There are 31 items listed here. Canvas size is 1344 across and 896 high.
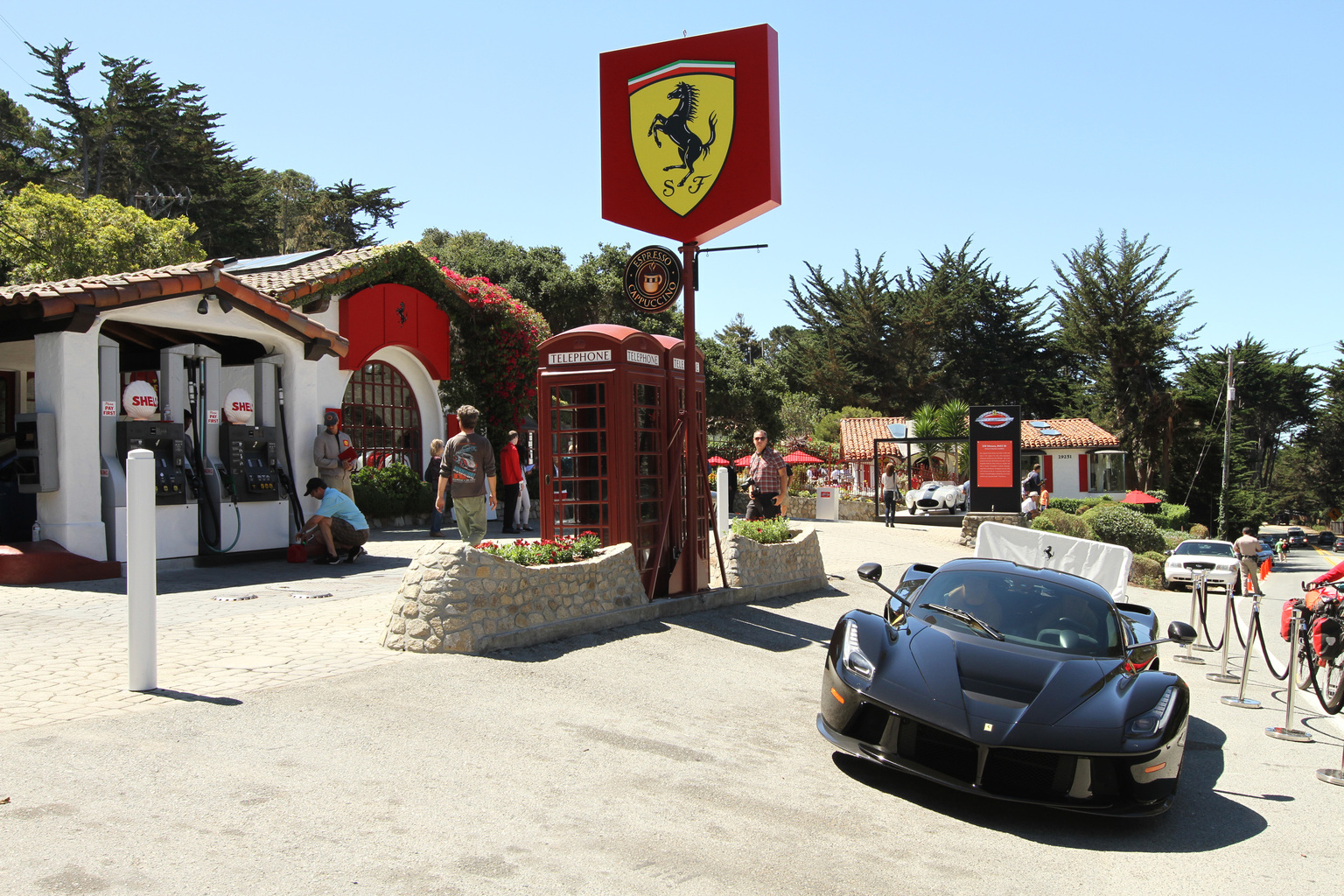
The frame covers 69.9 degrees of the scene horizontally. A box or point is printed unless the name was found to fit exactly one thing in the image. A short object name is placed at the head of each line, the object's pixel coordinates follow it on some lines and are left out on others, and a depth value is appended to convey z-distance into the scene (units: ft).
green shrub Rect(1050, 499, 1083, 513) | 95.15
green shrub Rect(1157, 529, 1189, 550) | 84.48
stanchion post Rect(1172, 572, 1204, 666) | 33.99
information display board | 76.95
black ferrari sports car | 15.79
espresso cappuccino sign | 32.63
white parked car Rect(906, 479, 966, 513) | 105.81
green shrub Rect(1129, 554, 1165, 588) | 64.34
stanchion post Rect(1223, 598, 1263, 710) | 25.61
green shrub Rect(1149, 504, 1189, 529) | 118.73
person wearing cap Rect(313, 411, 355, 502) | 41.98
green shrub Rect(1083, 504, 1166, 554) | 69.00
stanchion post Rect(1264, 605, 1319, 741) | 22.49
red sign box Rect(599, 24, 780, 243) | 31.76
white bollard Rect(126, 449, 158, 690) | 18.42
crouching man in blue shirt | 39.14
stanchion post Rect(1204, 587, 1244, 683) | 29.37
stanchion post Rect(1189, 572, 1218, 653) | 33.96
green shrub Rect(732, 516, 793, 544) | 37.47
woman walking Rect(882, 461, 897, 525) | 88.79
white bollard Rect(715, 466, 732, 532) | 43.29
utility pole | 144.66
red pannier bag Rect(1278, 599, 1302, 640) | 23.67
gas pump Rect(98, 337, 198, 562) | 34.71
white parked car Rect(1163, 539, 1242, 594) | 65.16
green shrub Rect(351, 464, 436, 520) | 55.36
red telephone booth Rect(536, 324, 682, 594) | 30.14
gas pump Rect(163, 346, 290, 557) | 38.58
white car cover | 38.24
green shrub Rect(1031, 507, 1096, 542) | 67.31
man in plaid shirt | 41.22
